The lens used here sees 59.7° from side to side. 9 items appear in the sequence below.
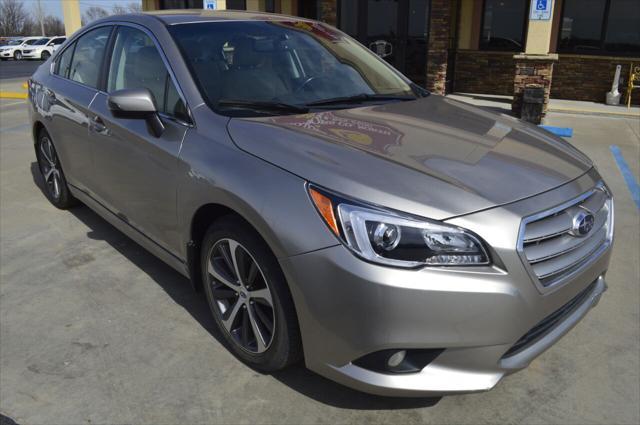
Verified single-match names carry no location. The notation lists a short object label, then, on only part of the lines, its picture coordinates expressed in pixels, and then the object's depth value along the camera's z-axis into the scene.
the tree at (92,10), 81.95
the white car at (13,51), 40.06
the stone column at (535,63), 9.98
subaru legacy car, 2.09
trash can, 9.87
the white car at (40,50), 39.84
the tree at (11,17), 74.44
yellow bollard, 11.88
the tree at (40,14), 67.57
